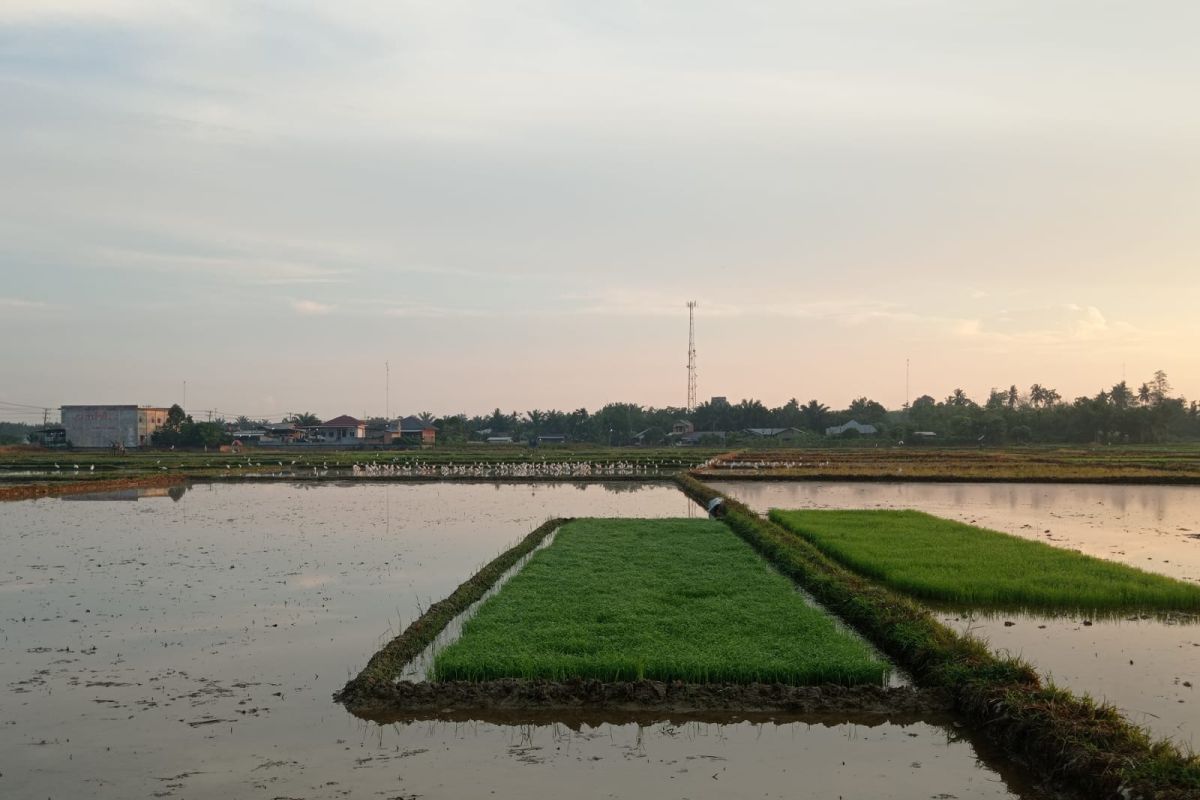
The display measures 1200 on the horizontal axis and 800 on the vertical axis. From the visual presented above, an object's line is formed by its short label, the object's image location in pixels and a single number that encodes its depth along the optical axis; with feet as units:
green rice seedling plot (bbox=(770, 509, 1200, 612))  39.09
